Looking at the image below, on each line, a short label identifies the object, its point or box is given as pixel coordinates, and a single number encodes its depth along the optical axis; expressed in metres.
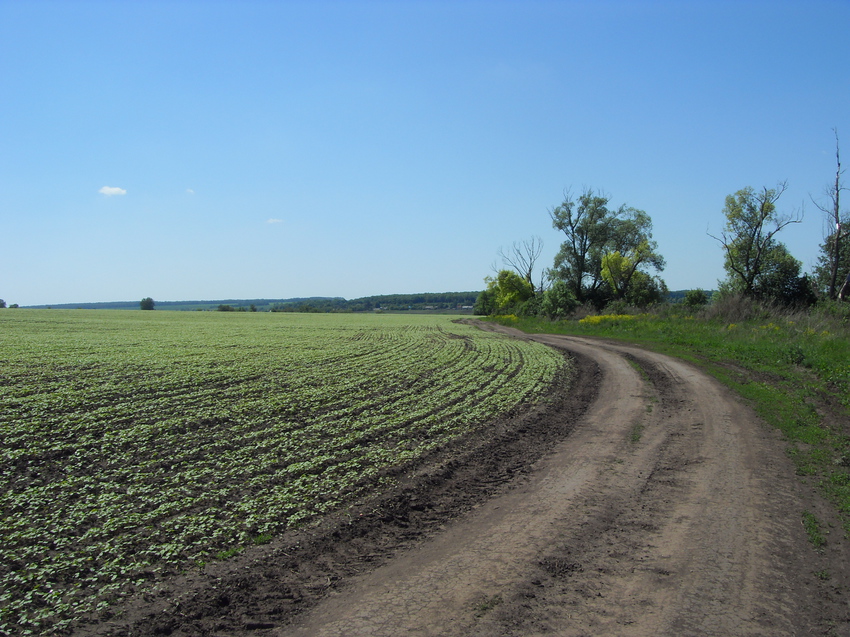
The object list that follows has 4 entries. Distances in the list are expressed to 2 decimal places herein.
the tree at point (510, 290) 81.19
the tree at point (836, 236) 39.22
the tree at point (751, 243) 46.31
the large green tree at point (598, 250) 65.62
